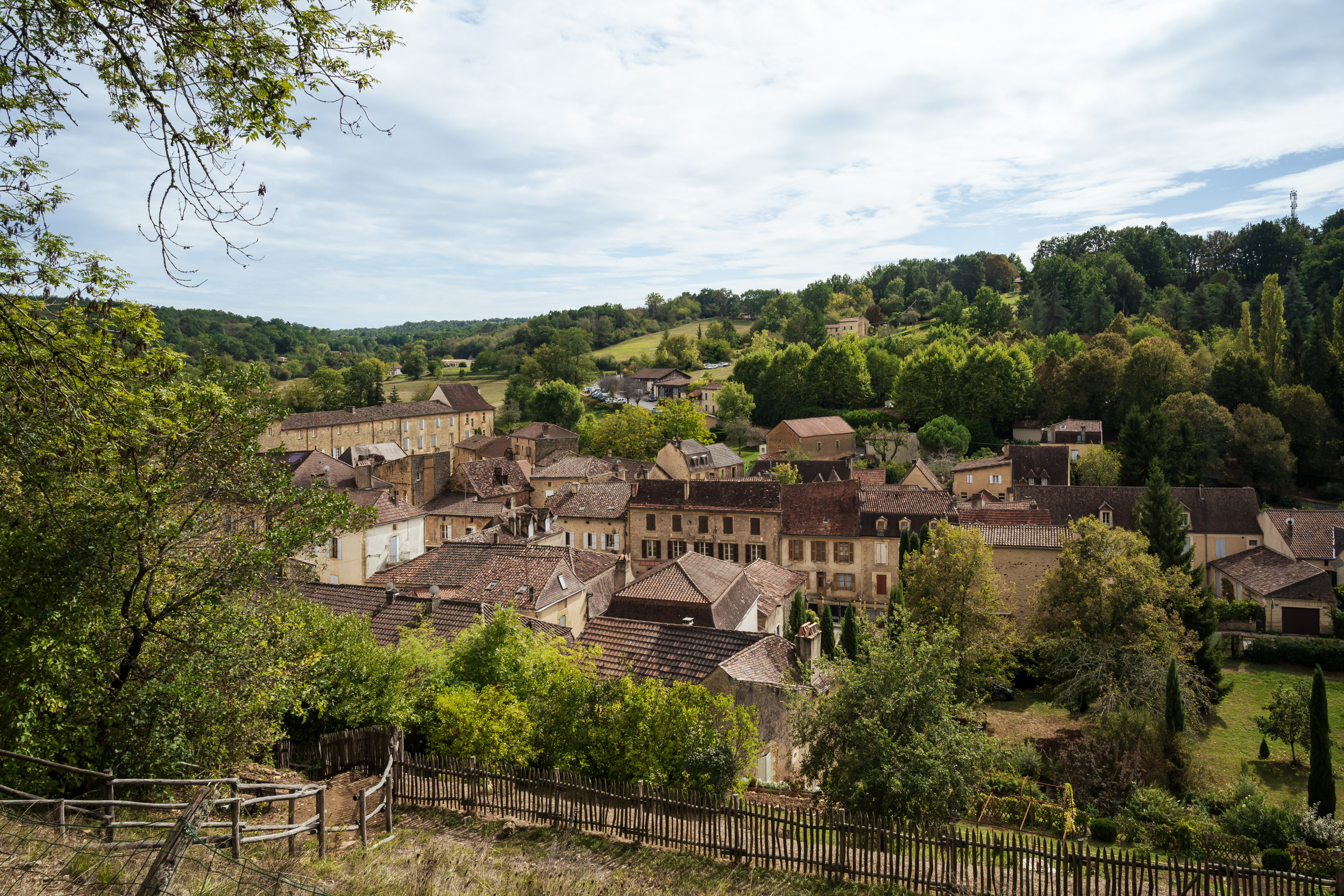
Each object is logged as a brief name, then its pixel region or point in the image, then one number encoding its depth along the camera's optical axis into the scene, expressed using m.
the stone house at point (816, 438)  86.94
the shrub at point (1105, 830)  21.44
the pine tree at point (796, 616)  33.81
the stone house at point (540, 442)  80.06
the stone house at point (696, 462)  61.03
